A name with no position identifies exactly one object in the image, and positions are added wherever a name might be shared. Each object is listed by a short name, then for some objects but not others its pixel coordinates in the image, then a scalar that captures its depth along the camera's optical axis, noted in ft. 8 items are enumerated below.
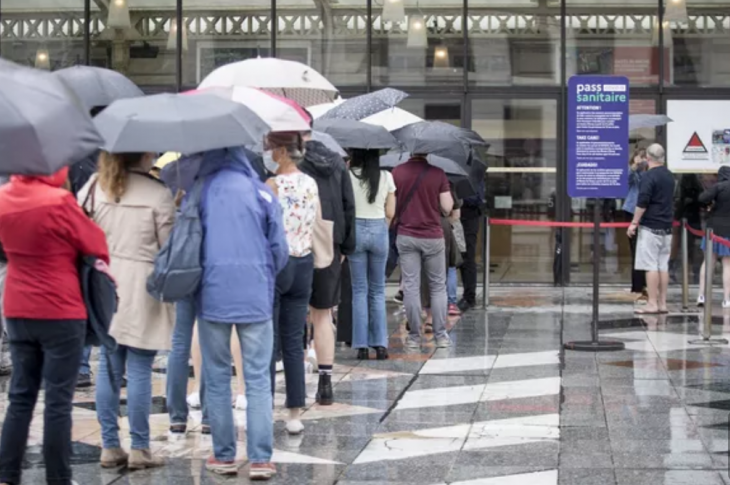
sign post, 41.22
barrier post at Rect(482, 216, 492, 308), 53.52
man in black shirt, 49.49
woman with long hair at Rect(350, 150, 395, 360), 37.14
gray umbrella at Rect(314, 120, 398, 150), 36.06
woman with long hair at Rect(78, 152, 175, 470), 24.02
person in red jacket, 21.17
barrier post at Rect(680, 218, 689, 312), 52.47
